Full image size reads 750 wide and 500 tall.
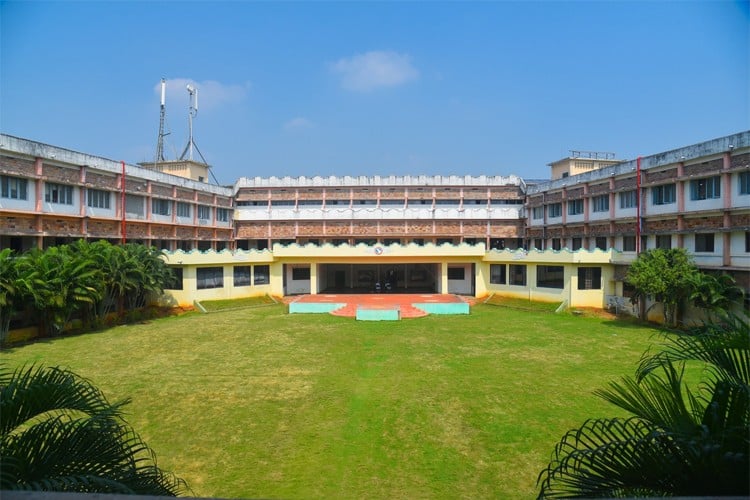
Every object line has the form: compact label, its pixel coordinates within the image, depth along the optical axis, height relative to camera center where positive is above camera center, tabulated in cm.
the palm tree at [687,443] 285 -135
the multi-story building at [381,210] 3972 +375
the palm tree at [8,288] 1605 -139
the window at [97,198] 2573 +316
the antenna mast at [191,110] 4253 +1400
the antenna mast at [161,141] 4447 +1125
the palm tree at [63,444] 317 -155
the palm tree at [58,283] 1731 -137
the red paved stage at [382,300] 2592 -341
